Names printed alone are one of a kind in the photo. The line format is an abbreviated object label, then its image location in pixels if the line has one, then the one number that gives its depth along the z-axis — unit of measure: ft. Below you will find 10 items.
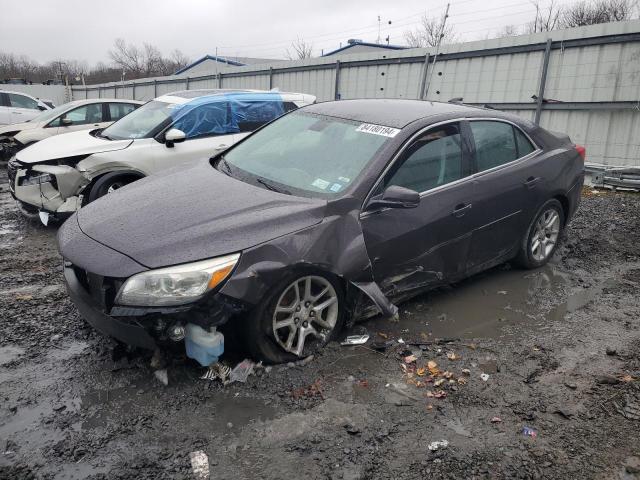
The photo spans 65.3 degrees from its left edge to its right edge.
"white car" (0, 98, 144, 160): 34.96
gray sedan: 9.14
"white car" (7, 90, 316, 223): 19.79
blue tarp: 22.47
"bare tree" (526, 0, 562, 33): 137.72
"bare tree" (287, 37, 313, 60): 174.21
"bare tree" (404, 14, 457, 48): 145.48
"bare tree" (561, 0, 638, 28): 128.47
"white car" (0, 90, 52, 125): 47.78
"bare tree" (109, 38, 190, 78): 225.15
